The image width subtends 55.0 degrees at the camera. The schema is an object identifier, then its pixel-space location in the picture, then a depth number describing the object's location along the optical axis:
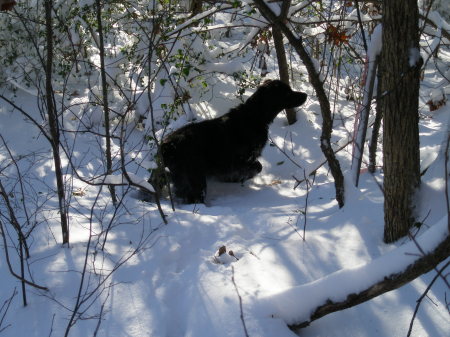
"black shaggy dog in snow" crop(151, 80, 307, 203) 4.78
